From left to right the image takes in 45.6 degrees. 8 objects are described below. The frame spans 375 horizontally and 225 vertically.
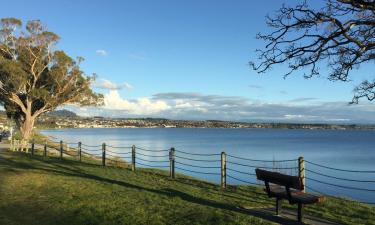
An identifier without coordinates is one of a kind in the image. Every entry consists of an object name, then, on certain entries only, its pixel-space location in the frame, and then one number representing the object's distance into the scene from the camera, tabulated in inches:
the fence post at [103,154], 941.1
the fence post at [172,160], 761.4
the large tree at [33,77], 1561.3
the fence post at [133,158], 860.1
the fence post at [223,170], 637.9
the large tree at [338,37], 393.1
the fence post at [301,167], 543.2
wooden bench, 375.9
